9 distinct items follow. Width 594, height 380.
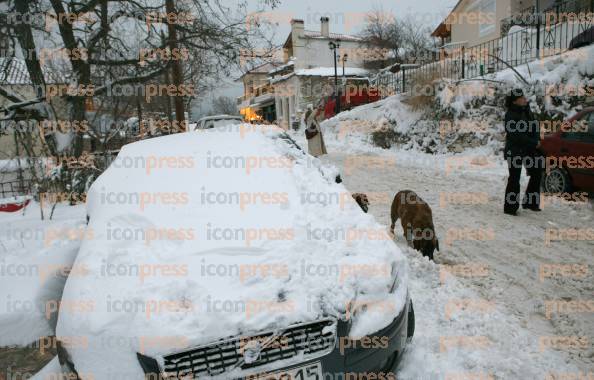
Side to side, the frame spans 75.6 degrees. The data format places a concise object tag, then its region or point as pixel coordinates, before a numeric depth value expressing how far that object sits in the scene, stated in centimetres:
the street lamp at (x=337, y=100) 2263
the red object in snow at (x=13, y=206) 820
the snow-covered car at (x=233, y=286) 183
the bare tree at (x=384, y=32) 3475
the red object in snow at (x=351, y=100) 2189
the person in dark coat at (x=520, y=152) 553
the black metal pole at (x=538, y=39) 1117
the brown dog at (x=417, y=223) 419
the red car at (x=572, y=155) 557
